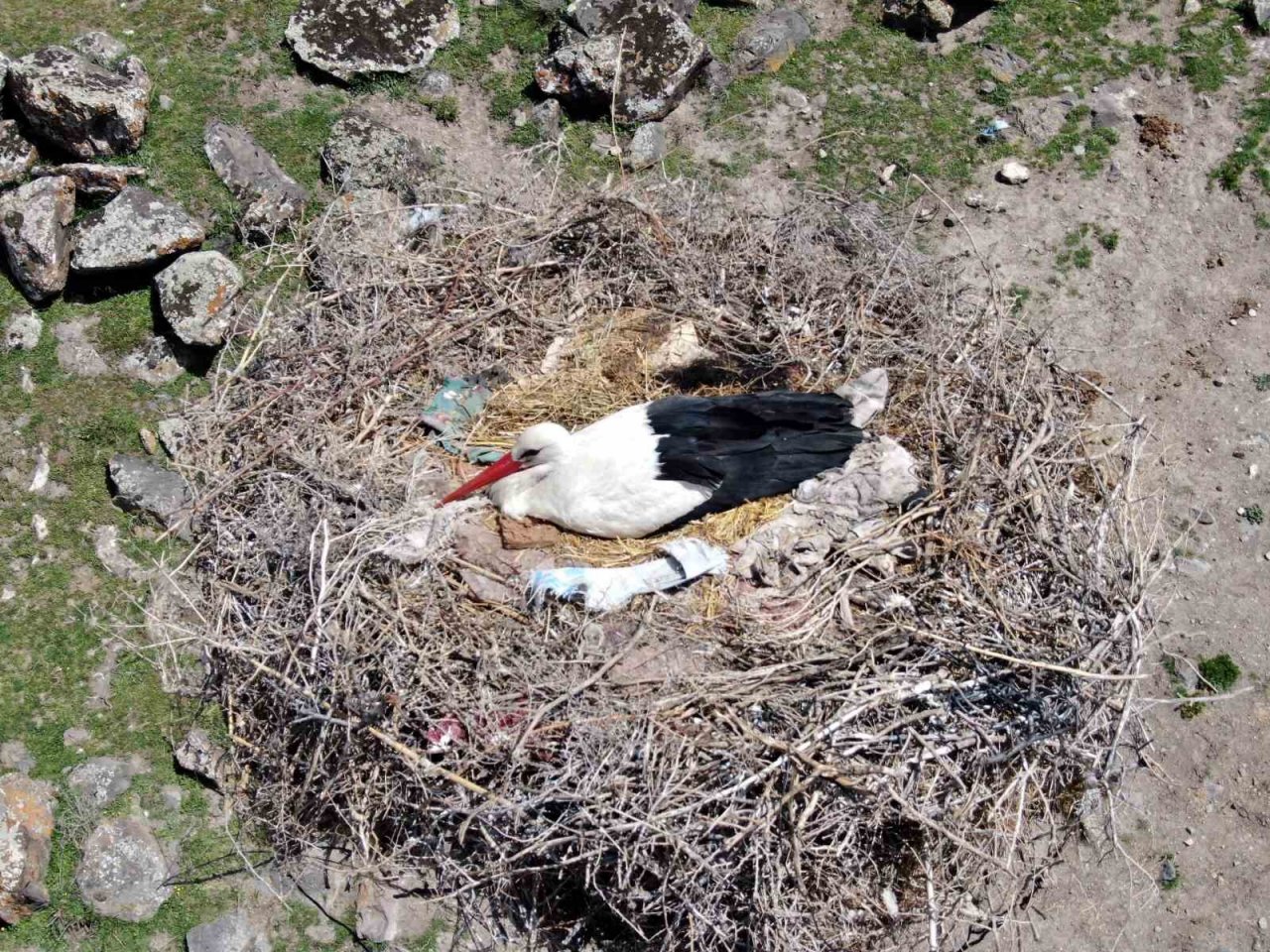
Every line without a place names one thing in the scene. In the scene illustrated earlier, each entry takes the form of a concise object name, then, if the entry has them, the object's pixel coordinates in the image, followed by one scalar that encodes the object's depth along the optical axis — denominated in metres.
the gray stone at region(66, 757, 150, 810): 4.65
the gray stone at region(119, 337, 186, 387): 5.68
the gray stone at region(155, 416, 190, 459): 5.43
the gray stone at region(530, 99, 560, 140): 6.60
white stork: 4.93
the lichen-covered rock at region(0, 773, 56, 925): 4.38
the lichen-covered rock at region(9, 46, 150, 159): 5.94
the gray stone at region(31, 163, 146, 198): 5.96
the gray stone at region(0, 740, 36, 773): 4.68
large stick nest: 4.11
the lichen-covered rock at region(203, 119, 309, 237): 6.03
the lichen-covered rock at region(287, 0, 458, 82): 6.62
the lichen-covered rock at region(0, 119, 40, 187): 6.02
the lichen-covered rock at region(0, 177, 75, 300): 5.67
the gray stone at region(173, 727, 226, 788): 4.69
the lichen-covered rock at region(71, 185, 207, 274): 5.72
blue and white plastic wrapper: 4.66
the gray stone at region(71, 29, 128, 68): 6.39
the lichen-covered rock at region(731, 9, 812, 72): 6.94
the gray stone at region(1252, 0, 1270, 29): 6.96
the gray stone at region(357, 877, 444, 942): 4.48
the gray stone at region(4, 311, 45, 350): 5.68
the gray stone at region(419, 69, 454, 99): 6.71
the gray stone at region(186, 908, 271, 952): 4.43
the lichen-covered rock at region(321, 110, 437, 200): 6.25
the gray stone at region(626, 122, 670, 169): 6.55
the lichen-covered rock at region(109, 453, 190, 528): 5.25
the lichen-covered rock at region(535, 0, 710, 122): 6.56
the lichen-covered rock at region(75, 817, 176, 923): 4.48
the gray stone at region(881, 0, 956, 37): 7.07
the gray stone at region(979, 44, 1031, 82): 6.91
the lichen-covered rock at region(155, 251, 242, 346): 5.64
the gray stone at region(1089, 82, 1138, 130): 6.73
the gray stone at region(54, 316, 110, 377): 5.66
